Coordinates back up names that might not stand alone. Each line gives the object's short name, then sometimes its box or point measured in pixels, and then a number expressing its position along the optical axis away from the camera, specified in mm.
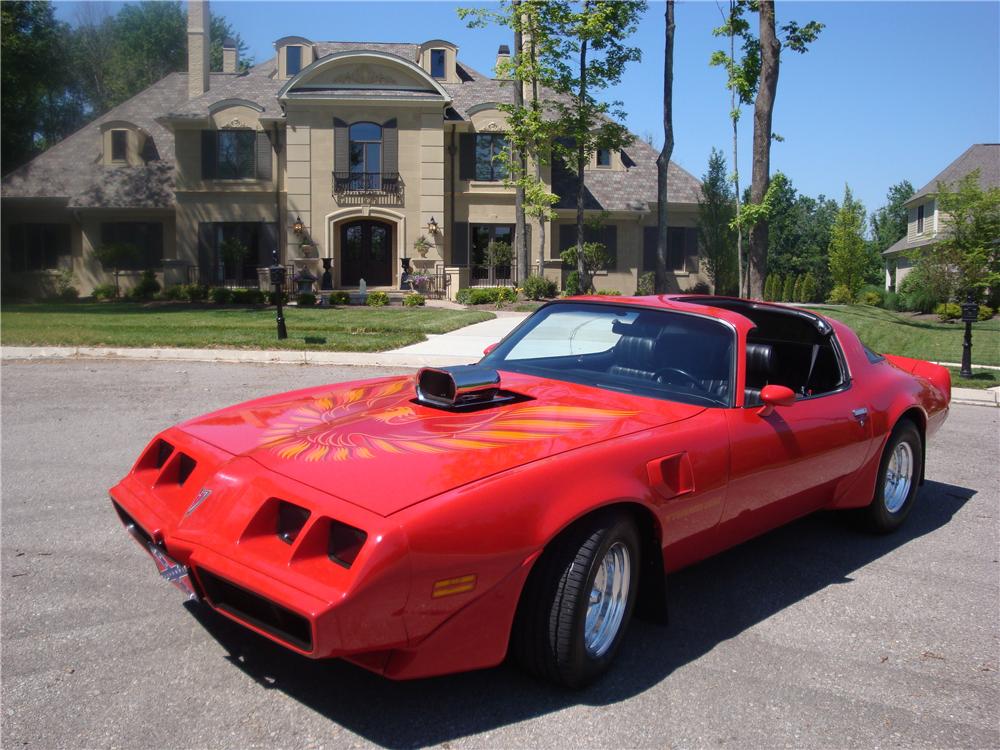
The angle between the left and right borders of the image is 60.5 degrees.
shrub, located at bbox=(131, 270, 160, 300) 29328
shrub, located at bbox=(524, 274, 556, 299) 26922
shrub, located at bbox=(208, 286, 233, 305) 25859
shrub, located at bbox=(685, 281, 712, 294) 34138
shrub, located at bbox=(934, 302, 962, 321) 28172
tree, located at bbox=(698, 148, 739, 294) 33250
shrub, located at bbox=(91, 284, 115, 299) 29688
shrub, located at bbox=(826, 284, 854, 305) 43031
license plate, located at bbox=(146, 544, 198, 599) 3004
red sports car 2666
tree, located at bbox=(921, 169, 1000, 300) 29109
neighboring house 40375
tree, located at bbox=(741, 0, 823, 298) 20516
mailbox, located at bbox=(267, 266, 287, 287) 14391
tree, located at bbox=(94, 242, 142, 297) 30062
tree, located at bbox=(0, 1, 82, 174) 34062
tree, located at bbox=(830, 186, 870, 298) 46094
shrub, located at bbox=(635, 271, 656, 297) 32800
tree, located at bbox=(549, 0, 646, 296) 25891
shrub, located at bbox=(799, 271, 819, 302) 44719
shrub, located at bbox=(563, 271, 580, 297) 29342
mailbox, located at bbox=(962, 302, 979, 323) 12680
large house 29406
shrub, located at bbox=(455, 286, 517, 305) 25859
